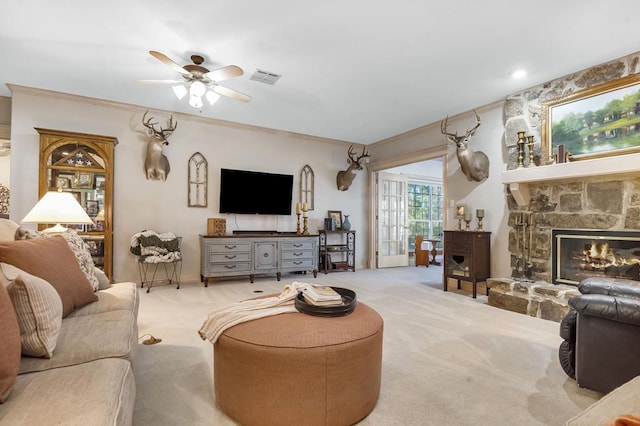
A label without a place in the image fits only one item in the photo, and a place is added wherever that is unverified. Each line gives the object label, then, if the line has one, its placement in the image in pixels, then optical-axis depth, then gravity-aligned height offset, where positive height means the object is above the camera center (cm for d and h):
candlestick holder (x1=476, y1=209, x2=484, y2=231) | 428 +6
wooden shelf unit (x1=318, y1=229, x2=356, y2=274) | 598 -62
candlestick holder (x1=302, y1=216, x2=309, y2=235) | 552 -19
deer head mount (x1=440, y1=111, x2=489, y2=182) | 438 +86
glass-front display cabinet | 398 +51
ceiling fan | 297 +137
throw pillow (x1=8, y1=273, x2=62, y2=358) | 113 -37
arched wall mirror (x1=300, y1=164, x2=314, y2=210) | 599 +61
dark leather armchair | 166 -64
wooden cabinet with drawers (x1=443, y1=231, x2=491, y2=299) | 414 -49
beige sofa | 85 -53
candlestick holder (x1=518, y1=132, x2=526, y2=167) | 387 +89
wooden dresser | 464 -59
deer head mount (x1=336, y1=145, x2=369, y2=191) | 612 +92
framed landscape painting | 311 +107
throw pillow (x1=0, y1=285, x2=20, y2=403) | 88 -39
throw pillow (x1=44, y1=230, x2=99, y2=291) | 204 -27
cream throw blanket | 161 -51
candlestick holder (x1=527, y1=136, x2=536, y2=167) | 375 +83
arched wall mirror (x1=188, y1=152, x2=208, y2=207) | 500 +58
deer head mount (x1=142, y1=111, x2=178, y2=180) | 453 +94
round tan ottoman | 140 -70
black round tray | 170 -50
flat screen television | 515 +43
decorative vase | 616 -12
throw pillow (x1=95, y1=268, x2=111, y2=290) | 230 -48
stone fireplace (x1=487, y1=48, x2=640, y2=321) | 313 +19
